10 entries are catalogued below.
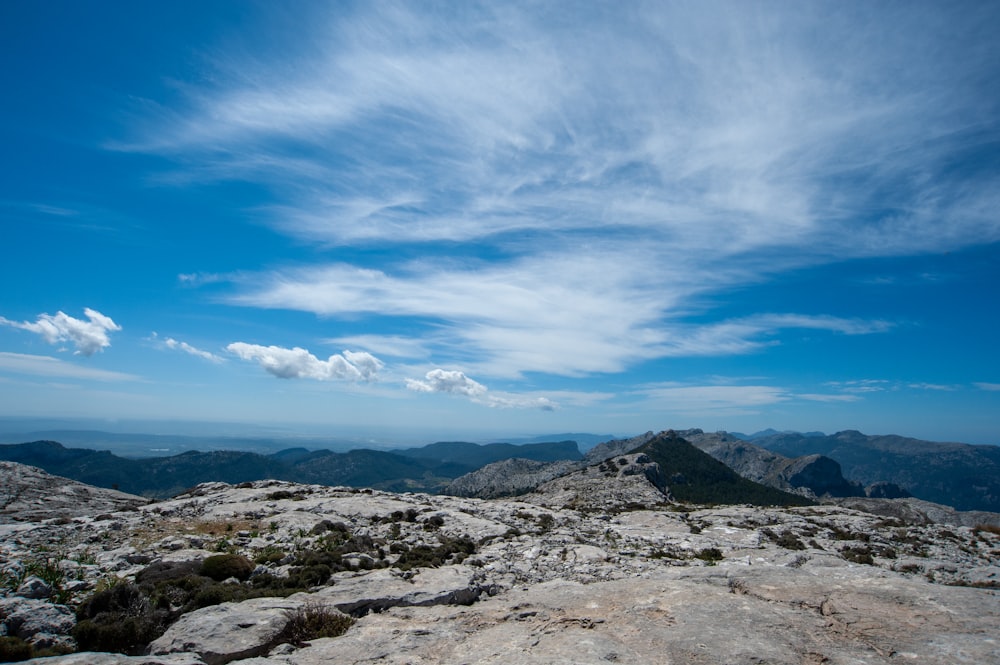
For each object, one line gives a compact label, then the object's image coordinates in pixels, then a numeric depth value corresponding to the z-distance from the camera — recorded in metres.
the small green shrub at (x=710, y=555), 23.84
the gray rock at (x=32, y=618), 12.54
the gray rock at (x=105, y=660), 9.36
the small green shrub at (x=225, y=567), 18.31
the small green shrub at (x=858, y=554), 23.89
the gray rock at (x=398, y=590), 14.89
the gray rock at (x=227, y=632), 11.38
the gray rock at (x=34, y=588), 14.52
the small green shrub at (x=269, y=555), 21.64
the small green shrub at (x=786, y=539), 28.13
